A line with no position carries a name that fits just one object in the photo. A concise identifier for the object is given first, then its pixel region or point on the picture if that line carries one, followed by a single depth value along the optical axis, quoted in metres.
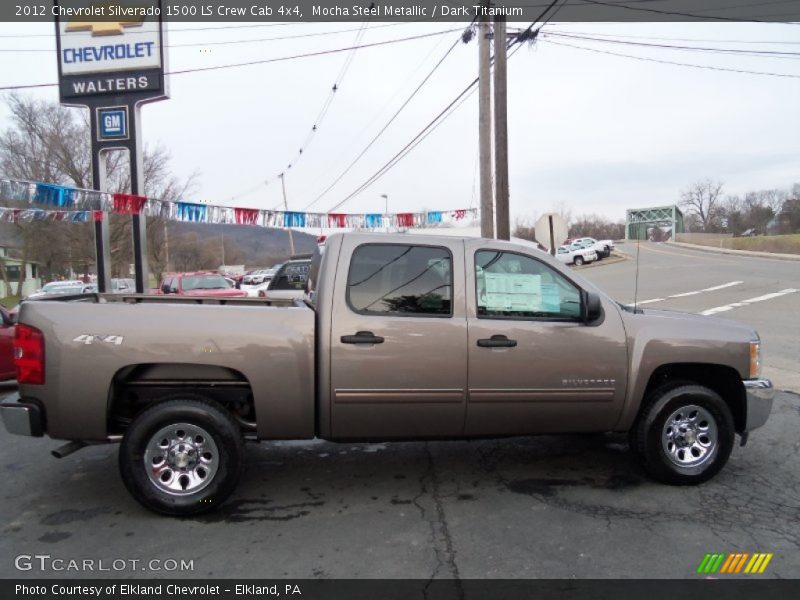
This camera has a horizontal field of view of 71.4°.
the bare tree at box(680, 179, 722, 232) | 95.12
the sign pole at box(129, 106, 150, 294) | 13.39
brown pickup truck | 3.65
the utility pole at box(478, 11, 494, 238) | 11.30
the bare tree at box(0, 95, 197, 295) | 29.44
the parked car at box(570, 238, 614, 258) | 43.44
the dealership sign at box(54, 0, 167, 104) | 12.92
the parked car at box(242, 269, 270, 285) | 50.31
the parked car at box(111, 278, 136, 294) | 34.34
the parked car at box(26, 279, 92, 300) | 26.15
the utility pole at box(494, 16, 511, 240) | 10.68
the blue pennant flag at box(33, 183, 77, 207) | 9.95
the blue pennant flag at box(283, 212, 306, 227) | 15.57
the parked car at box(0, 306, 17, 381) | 7.50
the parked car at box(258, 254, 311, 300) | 11.86
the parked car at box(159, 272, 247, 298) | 16.64
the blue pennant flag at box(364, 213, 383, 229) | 17.07
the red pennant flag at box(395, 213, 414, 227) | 17.17
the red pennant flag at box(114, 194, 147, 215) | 11.71
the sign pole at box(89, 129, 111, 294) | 13.56
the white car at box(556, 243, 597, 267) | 42.07
